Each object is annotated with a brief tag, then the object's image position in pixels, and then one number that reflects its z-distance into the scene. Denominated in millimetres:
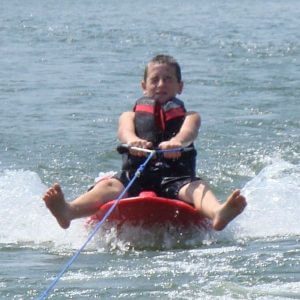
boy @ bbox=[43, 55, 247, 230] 14375
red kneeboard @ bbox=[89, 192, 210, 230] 14414
